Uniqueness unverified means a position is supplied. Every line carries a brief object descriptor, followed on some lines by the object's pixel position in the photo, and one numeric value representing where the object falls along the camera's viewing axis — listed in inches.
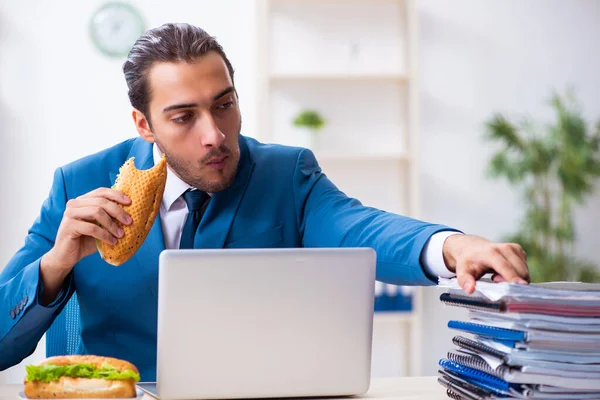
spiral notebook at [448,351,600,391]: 76.9
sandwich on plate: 79.2
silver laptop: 79.2
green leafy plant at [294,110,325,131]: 198.5
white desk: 83.5
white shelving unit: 204.9
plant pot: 201.9
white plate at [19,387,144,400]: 79.2
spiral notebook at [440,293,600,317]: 77.1
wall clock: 201.0
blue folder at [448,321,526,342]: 77.5
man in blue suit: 96.9
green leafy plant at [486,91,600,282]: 194.4
